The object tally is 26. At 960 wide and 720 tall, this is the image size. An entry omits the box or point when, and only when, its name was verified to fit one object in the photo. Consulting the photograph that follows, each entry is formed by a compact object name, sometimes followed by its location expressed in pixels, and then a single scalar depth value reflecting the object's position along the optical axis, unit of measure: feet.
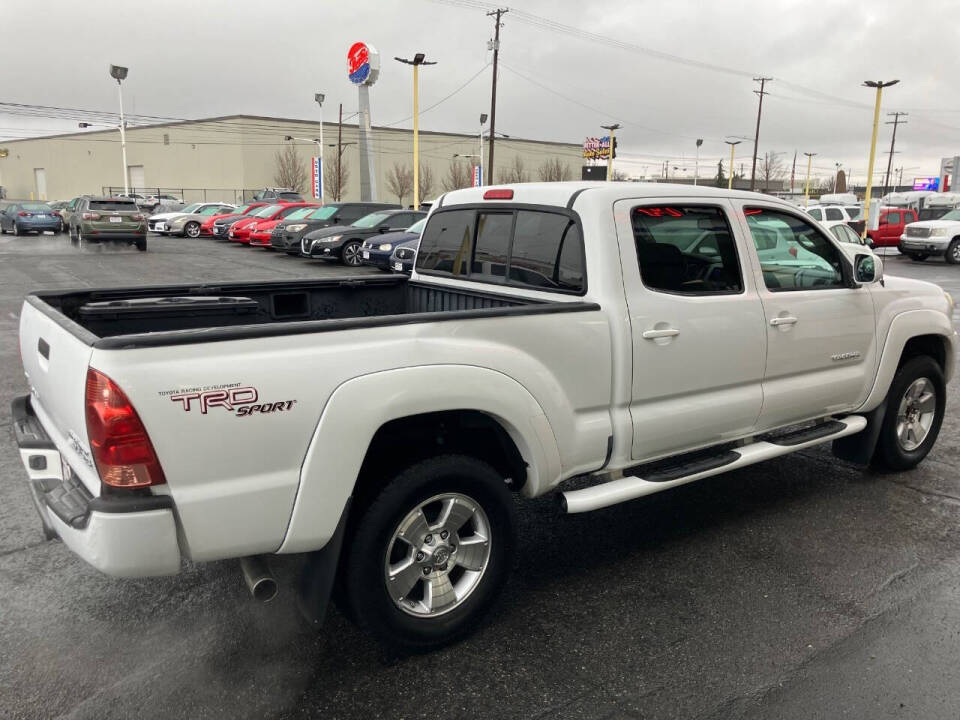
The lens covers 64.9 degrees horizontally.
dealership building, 249.75
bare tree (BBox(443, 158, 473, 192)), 272.92
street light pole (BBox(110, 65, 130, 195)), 176.04
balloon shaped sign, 146.68
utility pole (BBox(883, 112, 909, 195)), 285.72
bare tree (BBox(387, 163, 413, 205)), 257.34
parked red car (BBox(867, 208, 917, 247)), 102.58
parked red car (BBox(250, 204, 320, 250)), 84.43
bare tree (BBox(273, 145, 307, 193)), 245.45
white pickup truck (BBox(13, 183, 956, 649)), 8.17
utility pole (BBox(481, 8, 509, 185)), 127.34
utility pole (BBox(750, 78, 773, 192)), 220.02
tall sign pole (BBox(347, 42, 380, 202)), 147.23
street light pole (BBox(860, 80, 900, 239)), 110.93
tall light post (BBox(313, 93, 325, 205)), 203.82
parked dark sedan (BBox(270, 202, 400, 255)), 76.43
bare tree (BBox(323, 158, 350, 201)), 247.70
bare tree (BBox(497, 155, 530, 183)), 282.97
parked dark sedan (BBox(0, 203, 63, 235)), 109.19
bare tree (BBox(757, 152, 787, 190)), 418.70
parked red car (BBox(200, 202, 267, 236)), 108.74
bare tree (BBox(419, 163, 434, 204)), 270.26
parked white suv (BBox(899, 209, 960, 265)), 83.51
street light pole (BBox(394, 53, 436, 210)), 111.86
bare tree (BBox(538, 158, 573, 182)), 298.15
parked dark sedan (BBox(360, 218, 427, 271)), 59.93
